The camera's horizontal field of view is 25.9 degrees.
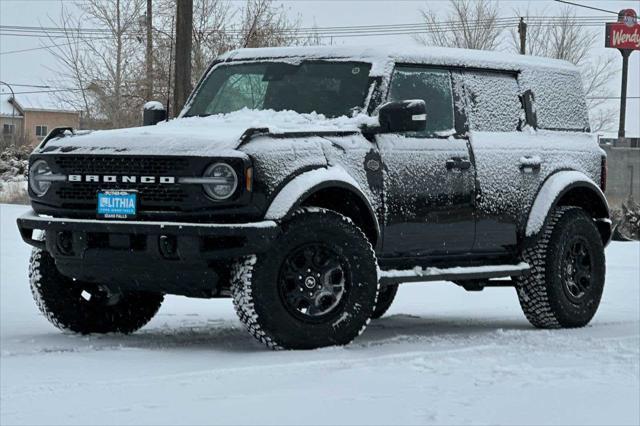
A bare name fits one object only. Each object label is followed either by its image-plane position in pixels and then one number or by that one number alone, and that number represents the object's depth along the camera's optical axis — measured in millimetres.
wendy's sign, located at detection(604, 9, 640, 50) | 70000
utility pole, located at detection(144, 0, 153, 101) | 35753
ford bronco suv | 7609
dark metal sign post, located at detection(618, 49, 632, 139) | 68725
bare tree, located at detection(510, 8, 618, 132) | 66938
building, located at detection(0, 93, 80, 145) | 106750
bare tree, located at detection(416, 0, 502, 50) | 61688
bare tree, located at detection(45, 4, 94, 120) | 48312
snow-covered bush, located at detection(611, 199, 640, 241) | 28391
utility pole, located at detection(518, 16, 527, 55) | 54988
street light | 100719
